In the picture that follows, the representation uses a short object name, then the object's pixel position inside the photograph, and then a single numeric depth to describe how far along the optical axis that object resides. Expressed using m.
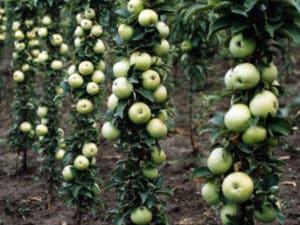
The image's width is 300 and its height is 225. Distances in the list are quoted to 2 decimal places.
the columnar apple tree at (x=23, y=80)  8.00
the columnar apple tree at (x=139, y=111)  4.12
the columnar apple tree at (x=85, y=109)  5.71
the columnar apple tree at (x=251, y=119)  2.88
